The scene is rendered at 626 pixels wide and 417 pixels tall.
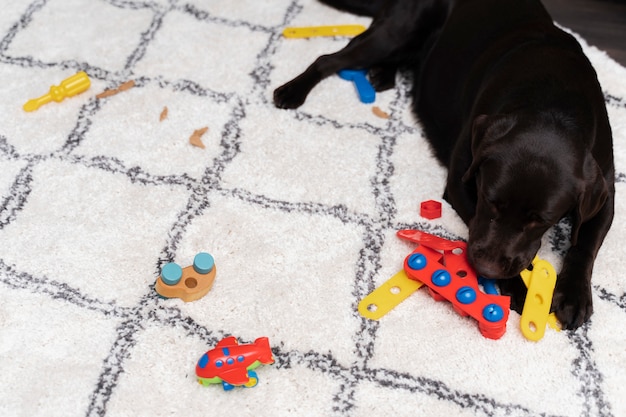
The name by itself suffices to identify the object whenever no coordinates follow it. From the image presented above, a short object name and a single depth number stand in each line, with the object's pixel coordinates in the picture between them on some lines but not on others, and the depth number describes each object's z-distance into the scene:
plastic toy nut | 2.03
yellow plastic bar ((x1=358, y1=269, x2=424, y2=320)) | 1.79
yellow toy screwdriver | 2.27
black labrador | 1.66
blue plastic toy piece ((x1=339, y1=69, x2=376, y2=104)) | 2.39
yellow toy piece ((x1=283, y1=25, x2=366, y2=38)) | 2.62
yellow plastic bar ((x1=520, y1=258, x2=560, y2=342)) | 1.74
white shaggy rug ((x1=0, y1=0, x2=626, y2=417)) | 1.64
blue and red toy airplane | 1.57
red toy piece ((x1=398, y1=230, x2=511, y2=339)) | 1.70
